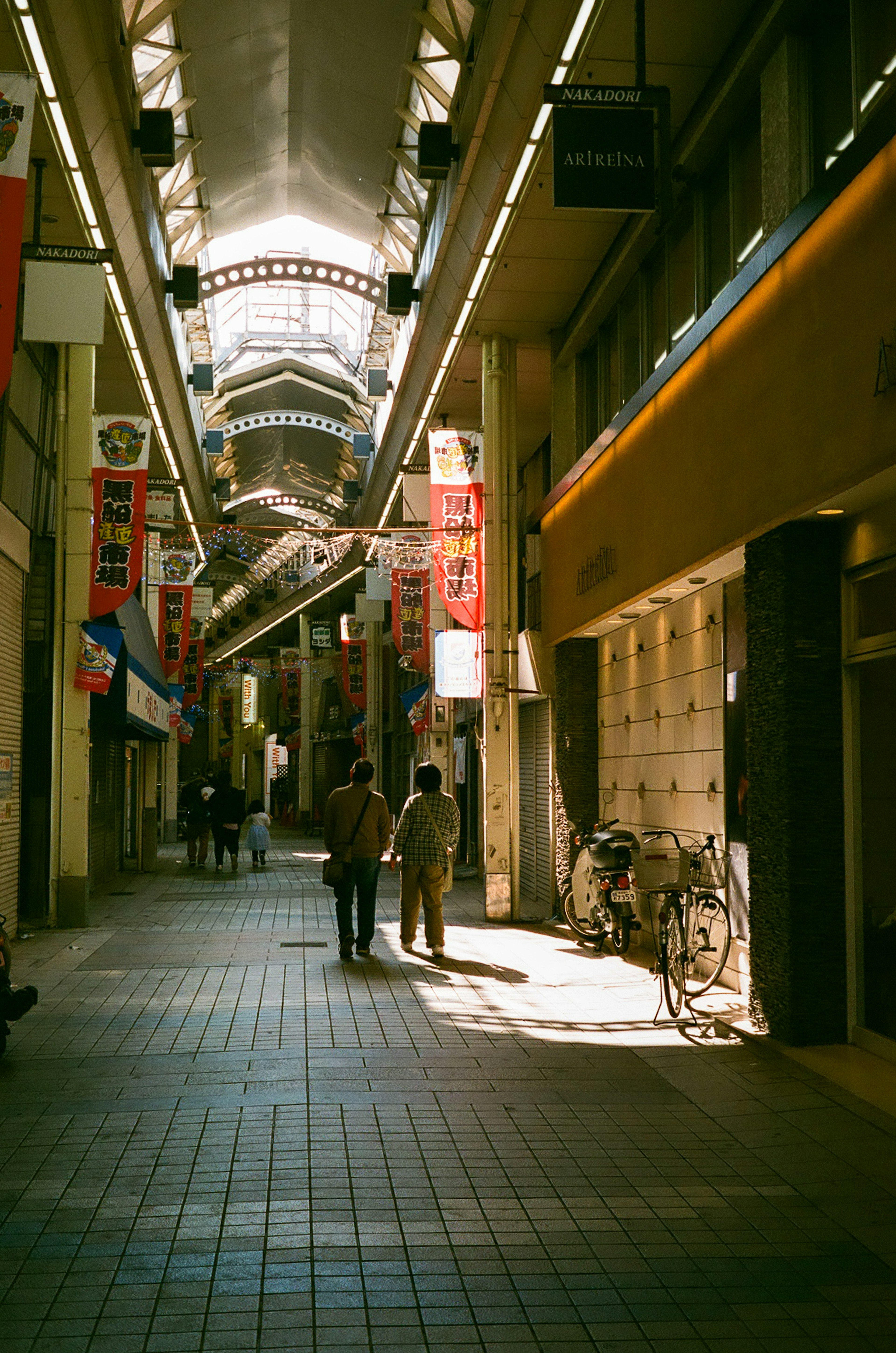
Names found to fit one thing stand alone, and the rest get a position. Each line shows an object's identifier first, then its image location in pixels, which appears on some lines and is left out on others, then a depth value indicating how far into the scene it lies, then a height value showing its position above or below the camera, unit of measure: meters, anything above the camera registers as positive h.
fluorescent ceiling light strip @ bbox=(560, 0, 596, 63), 8.36 +4.97
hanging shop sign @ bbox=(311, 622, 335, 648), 38.12 +3.51
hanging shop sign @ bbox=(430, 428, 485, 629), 15.52 +2.78
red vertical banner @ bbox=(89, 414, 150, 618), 13.90 +2.77
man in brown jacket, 11.28 -0.74
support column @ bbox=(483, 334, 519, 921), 15.02 +1.40
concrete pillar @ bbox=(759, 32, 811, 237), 8.09 +4.04
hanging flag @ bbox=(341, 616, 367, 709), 32.47 +2.24
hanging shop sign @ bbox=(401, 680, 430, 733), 20.70 +0.72
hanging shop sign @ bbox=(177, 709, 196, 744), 32.28 +0.68
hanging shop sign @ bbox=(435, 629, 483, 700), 15.83 +1.09
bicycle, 8.34 -1.17
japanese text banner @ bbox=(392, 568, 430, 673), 22.27 +2.48
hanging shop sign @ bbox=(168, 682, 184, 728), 25.20 +1.02
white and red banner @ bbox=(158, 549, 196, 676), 24.41 +2.77
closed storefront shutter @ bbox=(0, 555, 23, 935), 12.54 +0.24
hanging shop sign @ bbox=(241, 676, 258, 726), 49.50 +2.07
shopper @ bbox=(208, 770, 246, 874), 22.56 -1.17
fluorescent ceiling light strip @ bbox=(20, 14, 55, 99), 8.75 +5.05
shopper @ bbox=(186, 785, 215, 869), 23.91 -1.33
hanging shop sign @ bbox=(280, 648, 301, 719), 43.03 +2.33
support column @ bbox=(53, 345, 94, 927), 13.64 +0.65
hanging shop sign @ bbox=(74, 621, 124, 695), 13.69 +0.95
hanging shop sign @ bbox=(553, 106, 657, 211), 7.98 +3.81
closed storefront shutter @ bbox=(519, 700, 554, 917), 16.39 -0.84
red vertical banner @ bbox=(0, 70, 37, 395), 6.55 +3.15
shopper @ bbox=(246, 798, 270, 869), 23.70 -1.59
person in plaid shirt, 11.43 -0.79
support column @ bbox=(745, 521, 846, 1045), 7.36 -0.22
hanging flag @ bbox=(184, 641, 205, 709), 30.09 +1.94
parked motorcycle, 10.95 -1.23
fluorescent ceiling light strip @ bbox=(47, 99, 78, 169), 9.98 +5.13
